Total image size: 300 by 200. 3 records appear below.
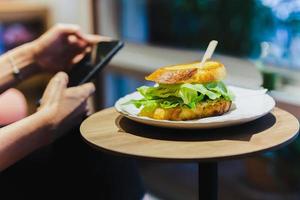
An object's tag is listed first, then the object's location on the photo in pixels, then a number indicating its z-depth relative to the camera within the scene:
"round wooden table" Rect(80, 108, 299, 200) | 0.90
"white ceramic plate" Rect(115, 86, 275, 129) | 0.98
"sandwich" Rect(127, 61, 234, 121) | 1.01
